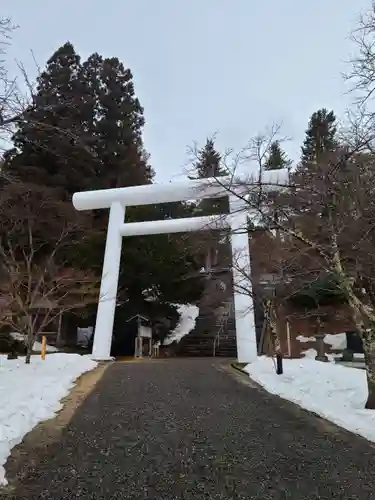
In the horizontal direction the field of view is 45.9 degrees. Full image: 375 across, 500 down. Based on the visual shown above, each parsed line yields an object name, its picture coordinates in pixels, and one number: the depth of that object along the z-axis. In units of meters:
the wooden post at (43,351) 13.77
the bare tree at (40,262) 13.27
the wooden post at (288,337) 19.83
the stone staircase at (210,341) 21.73
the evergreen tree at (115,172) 21.27
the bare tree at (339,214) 6.68
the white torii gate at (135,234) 16.78
